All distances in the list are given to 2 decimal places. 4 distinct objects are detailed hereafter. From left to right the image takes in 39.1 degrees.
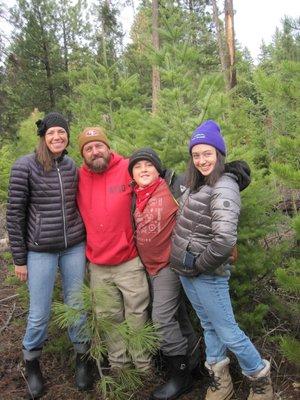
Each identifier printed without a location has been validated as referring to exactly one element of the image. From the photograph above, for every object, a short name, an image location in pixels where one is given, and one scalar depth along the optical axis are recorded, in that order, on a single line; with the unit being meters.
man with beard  3.92
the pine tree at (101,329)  3.30
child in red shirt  3.80
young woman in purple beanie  3.15
